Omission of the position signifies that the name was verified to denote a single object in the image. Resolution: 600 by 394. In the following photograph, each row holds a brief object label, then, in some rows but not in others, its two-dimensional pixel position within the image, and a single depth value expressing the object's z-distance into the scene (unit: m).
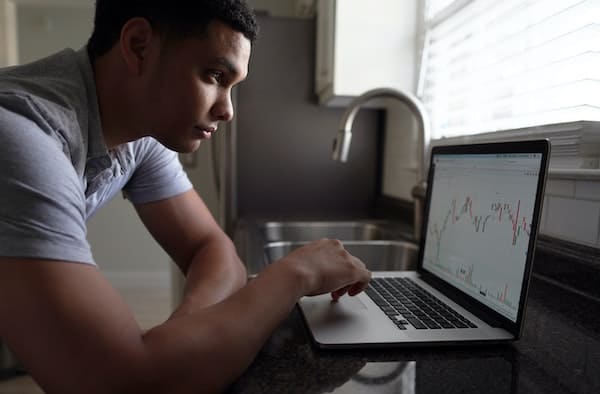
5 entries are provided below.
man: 0.45
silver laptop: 0.56
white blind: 0.90
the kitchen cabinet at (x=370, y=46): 1.71
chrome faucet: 1.27
